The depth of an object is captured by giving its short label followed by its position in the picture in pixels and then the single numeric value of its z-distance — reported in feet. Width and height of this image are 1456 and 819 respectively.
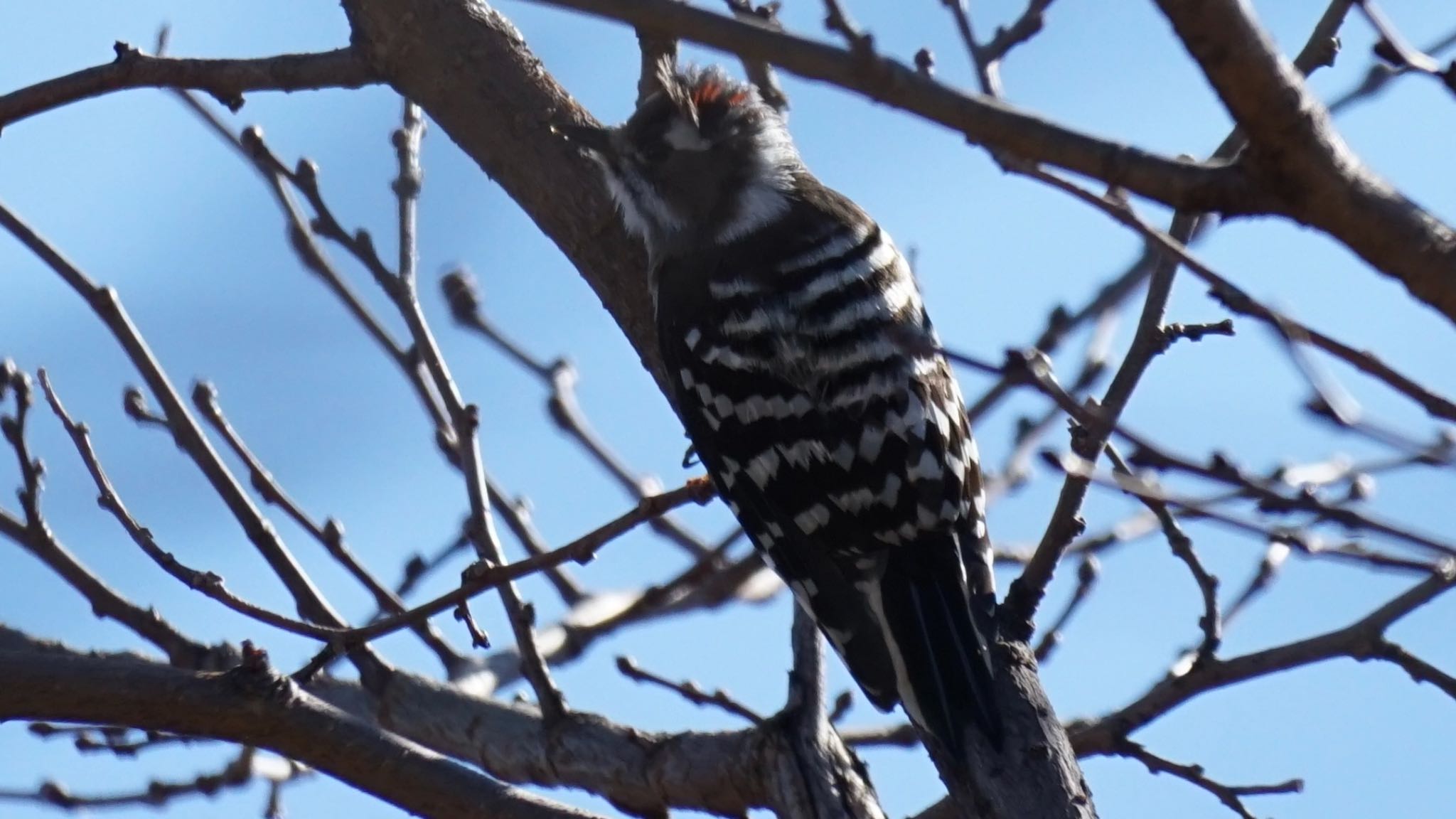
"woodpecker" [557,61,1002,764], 24.06
